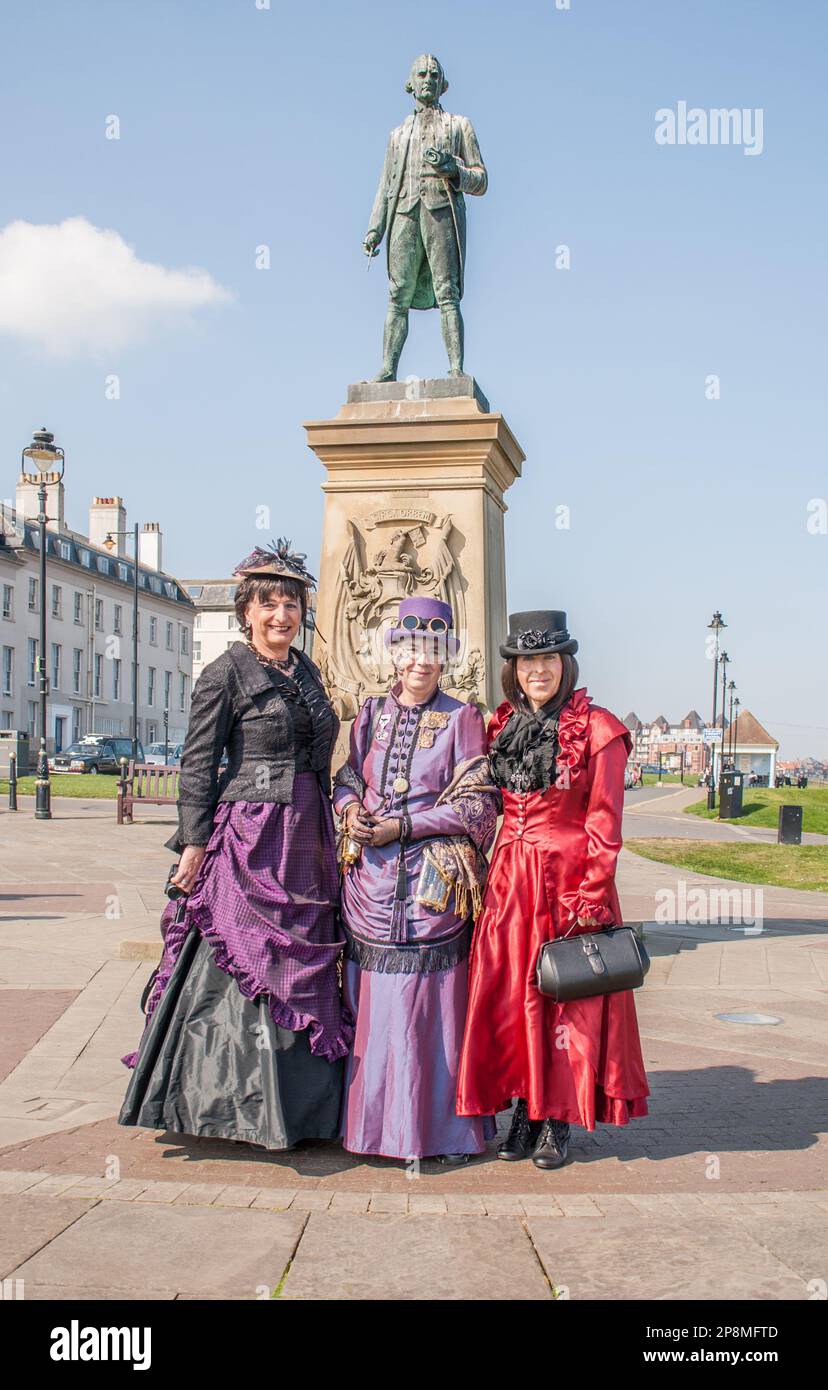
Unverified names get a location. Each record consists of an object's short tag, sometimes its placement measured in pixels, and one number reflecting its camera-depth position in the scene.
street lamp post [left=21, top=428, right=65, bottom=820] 23.22
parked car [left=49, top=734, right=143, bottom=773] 42.91
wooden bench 22.42
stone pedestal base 7.30
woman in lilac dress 4.55
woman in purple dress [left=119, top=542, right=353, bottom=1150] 4.48
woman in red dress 4.55
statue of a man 7.58
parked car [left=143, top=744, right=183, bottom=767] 47.22
